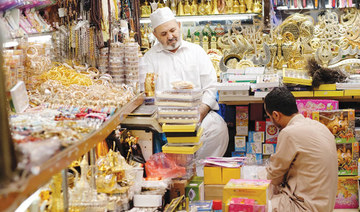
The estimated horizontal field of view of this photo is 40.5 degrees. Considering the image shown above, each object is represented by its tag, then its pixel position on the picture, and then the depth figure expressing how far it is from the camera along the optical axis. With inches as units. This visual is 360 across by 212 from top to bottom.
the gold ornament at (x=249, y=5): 266.2
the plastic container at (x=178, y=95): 140.6
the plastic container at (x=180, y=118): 141.3
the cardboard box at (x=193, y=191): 138.2
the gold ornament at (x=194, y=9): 270.4
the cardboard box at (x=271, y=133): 191.6
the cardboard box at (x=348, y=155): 174.1
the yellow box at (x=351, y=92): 177.9
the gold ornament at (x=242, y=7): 266.7
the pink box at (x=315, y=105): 179.0
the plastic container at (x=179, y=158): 146.1
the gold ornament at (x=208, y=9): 268.1
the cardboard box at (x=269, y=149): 192.5
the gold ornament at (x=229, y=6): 267.1
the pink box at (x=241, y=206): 119.2
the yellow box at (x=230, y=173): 148.4
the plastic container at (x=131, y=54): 169.2
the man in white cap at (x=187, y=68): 200.8
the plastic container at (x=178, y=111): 141.0
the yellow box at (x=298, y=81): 177.2
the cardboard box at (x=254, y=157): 191.3
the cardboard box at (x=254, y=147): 193.5
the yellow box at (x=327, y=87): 179.0
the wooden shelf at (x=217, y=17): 269.1
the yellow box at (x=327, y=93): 179.2
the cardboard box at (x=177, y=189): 135.8
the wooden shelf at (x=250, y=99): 183.5
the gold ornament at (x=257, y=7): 265.4
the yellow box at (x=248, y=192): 124.6
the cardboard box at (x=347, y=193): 177.6
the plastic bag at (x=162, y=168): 139.6
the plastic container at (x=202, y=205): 128.0
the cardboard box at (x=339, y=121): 171.5
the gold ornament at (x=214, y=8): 267.7
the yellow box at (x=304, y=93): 179.9
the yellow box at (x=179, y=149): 141.9
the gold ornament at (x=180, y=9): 271.1
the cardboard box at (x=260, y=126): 193.8
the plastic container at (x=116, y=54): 168.9
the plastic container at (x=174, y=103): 141.1
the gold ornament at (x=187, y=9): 271.3
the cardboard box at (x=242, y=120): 194.2
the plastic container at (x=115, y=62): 167.6
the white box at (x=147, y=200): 120.8
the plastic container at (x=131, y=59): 169.2
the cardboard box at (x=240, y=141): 194.4
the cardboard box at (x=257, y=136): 193.0
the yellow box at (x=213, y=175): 149.3
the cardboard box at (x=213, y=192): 149.5
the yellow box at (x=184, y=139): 142.9
